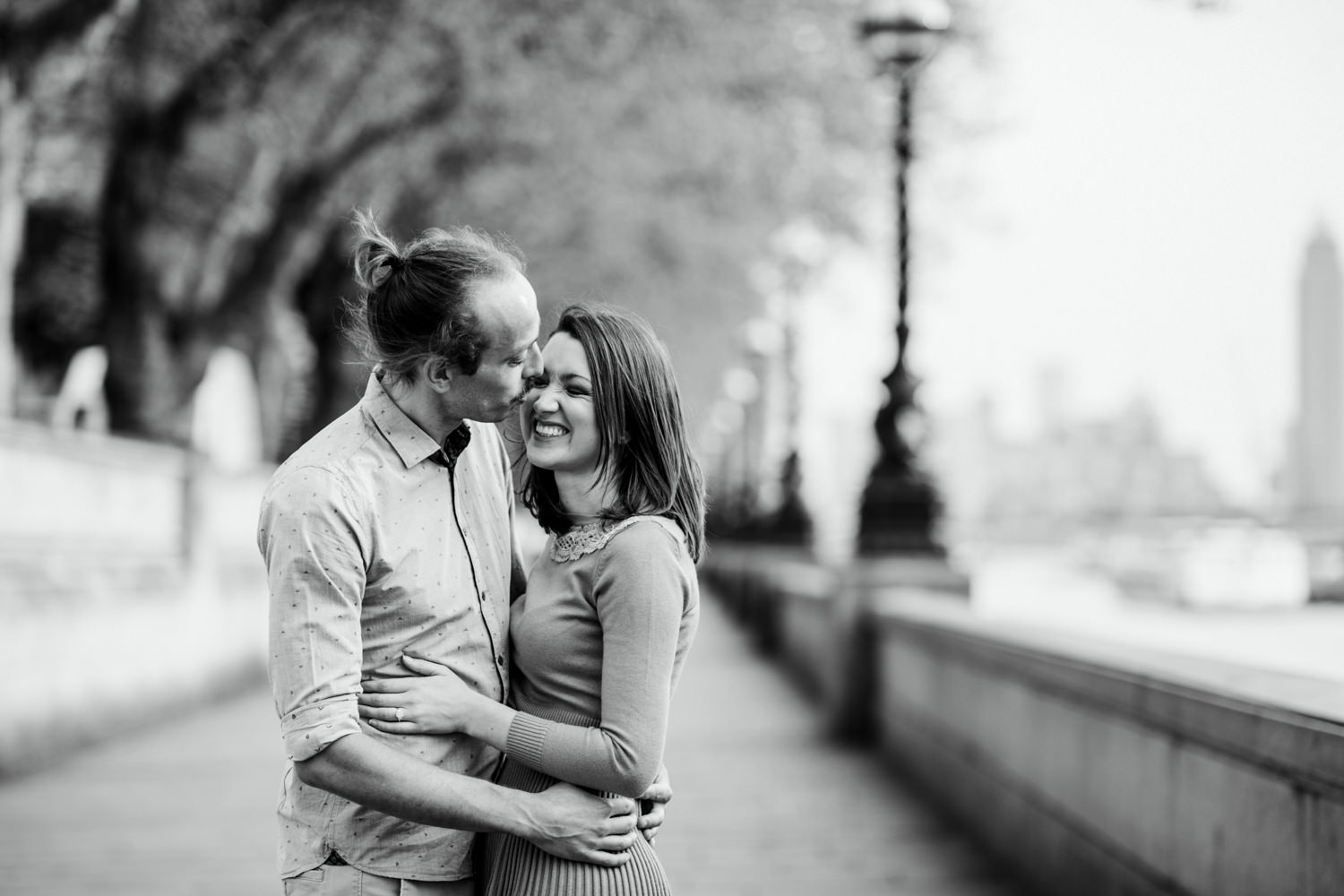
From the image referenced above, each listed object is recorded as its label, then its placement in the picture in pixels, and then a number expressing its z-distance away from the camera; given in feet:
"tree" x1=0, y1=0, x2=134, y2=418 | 39.50
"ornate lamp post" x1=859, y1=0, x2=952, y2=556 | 39.17
